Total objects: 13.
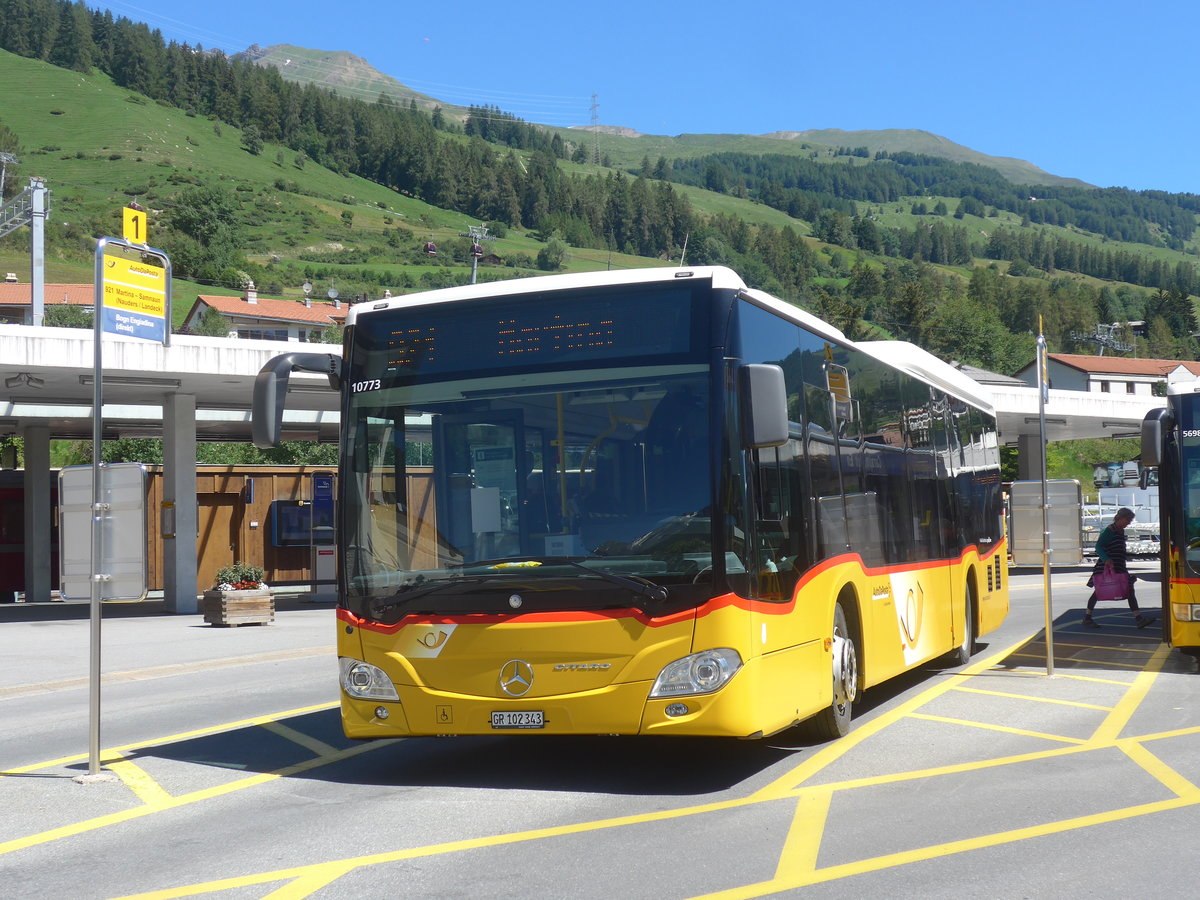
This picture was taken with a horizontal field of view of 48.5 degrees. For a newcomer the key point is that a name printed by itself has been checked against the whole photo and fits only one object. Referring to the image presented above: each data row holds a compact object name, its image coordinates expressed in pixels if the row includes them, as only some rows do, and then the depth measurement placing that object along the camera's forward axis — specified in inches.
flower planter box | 895.7
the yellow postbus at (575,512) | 292.0
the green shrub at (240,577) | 924.0
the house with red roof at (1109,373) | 4761.3
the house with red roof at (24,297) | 3759.8
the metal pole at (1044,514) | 506.9
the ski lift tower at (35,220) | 1194.0
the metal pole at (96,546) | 333.1
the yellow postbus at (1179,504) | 513.7
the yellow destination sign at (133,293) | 346.9
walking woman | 756.6
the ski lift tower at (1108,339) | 4103.8
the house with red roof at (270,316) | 3969.0
